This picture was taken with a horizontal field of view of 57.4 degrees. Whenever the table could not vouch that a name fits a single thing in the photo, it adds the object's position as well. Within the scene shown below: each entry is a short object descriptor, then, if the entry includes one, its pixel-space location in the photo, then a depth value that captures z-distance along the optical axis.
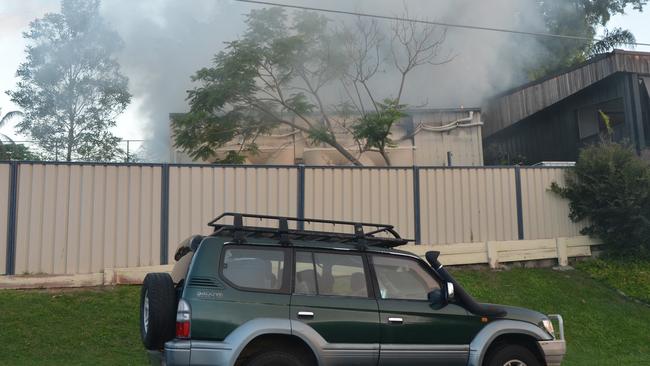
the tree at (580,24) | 28.78
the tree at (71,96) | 23.64
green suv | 4.77
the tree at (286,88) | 15.44
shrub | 12.18
